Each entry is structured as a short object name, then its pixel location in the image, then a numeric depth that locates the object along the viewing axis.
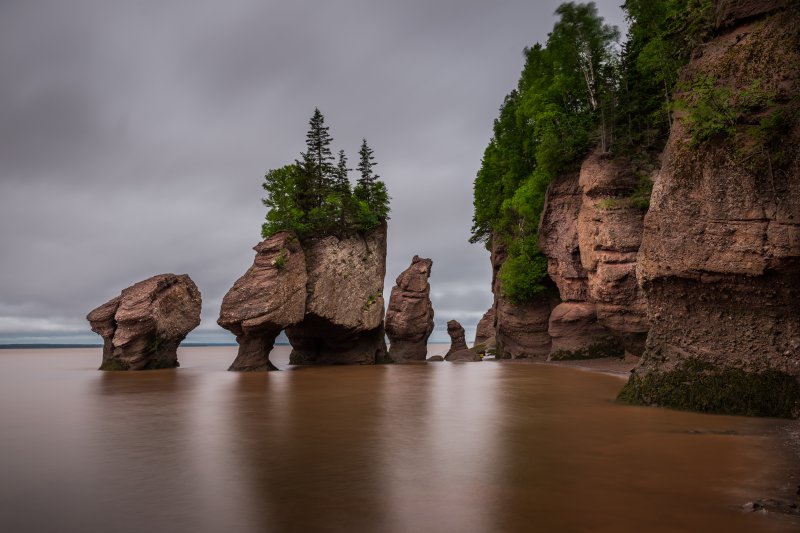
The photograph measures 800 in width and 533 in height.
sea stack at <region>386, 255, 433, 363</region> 45.31
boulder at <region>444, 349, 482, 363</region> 43.66
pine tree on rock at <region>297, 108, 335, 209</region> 35.62
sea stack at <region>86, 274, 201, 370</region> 31.91
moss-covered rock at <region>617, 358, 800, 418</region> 11.41
